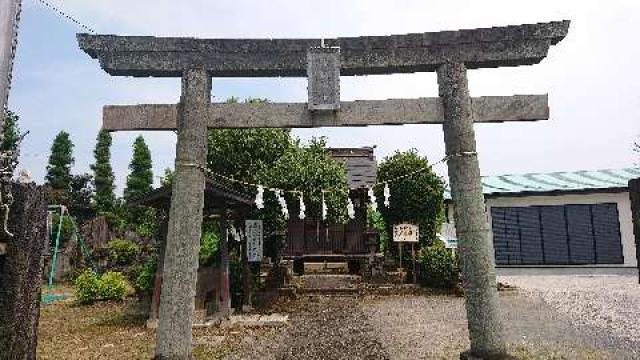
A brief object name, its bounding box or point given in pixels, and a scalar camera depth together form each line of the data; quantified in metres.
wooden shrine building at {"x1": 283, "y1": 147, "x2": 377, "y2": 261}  18.70
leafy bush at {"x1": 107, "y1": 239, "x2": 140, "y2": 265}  23.00
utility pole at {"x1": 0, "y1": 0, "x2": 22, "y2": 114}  3.70
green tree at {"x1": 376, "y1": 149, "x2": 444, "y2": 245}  19.81
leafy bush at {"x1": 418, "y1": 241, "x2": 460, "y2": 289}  16.45
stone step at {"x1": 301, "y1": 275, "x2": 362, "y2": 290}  17.02
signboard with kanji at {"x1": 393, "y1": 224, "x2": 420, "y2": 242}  18.38
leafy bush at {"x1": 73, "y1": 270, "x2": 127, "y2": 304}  15.37
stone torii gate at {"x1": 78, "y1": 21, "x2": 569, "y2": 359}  5.89
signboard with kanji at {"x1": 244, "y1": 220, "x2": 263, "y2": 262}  13.70
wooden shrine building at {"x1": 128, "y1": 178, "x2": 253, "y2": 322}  11.36
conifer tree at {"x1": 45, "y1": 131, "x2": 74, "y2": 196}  37.97
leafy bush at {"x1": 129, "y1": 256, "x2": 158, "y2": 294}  13.23
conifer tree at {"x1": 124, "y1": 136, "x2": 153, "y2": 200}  41.81
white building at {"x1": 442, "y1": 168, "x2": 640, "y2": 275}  20.45
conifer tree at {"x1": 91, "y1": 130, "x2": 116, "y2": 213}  38.47
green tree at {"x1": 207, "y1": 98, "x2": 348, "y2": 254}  19.22
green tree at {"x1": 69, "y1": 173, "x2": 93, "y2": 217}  36.44
